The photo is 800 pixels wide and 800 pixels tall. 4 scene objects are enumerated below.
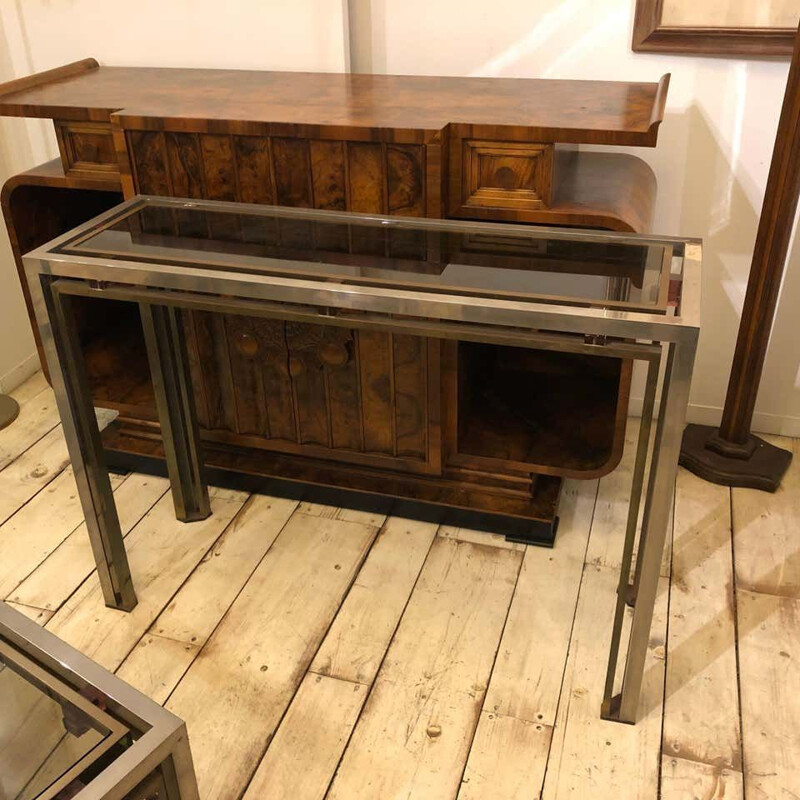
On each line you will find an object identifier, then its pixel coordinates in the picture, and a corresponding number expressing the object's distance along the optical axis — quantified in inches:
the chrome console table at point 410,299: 64.1
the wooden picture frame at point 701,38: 93.8
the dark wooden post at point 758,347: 92.2
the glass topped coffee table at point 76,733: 50.4
